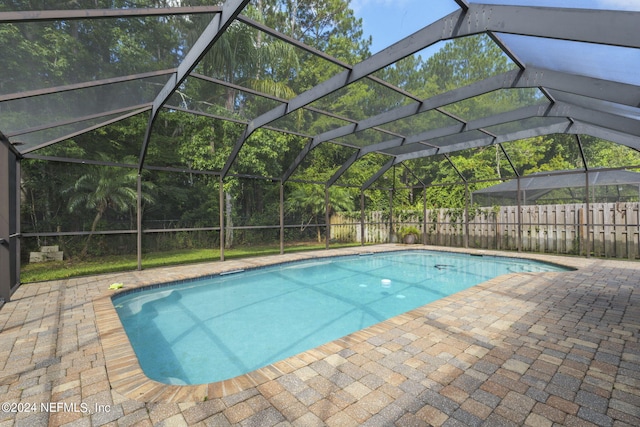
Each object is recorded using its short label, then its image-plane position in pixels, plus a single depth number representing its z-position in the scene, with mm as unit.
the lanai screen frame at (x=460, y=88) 2541
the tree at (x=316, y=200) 14156
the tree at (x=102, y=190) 9688
